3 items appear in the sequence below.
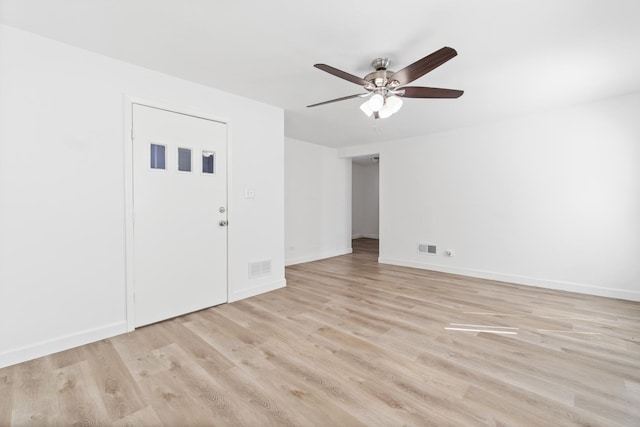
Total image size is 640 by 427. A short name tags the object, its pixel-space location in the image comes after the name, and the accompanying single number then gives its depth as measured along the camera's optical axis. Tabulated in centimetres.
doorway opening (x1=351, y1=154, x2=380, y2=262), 873
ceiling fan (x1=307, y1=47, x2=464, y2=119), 212
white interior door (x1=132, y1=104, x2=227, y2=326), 256
